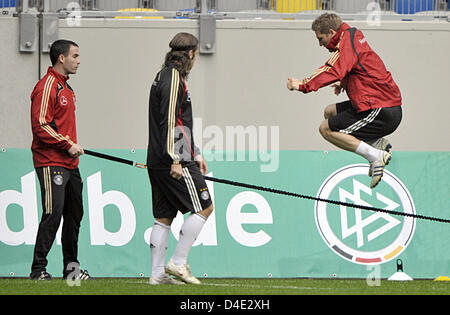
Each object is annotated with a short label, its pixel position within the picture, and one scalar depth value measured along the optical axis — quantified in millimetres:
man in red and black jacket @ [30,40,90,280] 16203
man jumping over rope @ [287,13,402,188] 14812
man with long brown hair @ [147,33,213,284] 14781
